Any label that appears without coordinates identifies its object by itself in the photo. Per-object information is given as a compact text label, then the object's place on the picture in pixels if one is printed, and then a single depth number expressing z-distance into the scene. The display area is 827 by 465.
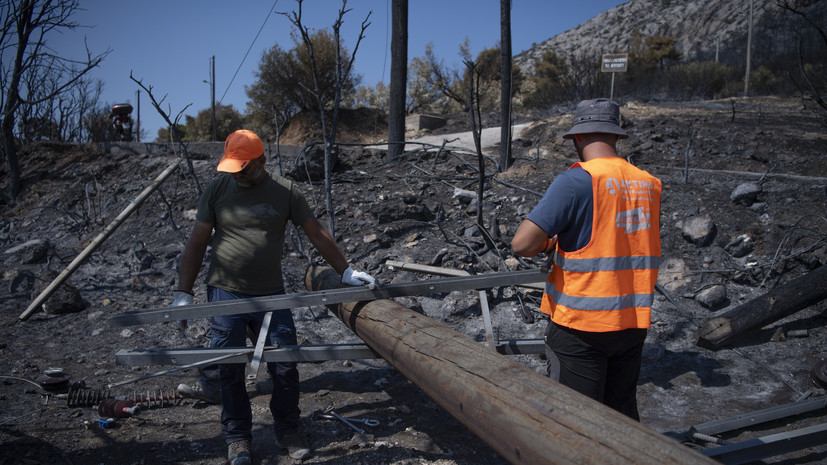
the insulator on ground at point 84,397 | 3.58
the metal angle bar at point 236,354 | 2.67
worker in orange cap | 2.99
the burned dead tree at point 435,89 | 19.80
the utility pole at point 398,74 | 9.52
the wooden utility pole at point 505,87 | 7.95
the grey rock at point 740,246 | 5.08
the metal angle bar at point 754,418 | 2.82
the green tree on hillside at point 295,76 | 17.44
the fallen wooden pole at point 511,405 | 1.48
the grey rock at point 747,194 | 5.71
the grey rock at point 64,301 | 5.47
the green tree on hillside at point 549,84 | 16.58
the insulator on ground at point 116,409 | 3.43
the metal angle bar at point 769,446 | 2.45
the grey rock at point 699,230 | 5.25
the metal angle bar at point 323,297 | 2.58
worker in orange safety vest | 2.01
